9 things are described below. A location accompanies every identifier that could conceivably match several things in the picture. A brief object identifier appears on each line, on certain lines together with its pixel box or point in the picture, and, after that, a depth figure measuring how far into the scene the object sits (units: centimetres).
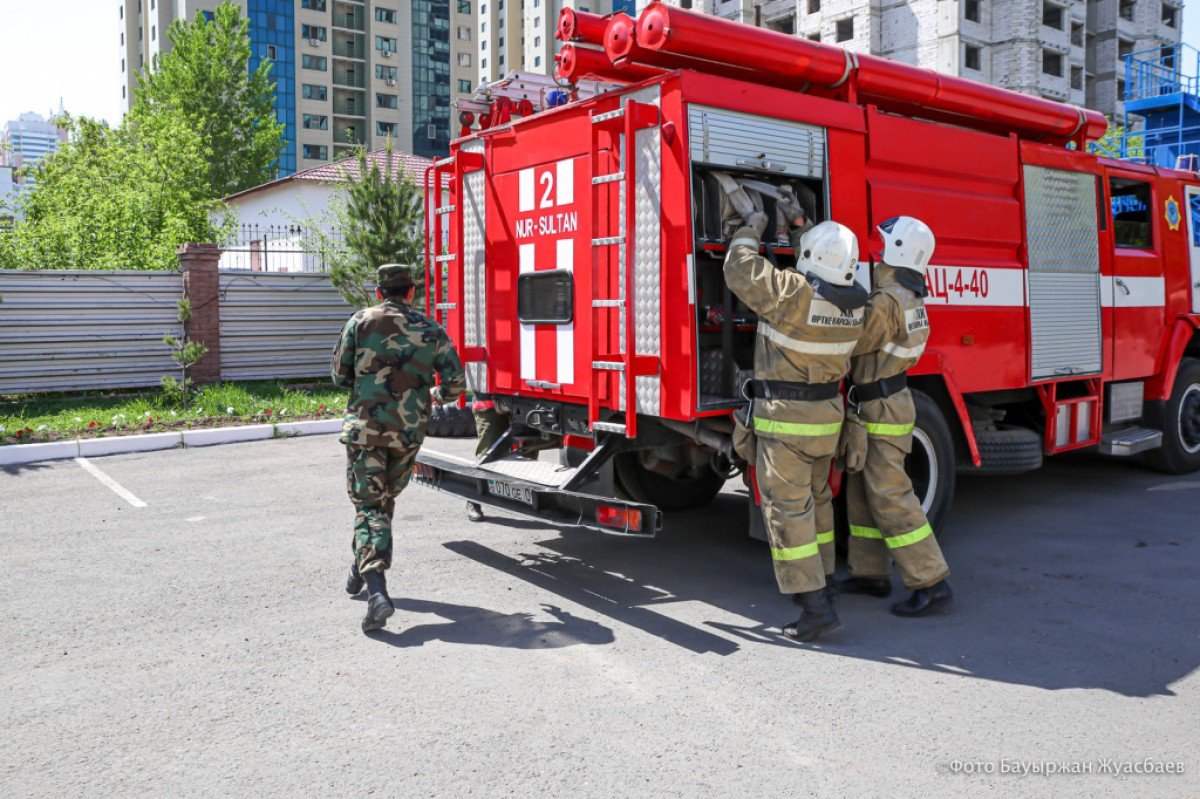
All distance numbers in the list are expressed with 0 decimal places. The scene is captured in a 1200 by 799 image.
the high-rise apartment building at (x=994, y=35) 5138
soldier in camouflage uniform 499
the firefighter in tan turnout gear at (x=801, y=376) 454
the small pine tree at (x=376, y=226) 1477
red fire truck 497
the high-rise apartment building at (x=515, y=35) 9600
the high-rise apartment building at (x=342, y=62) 6994
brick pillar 1453
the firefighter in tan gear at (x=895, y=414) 485
